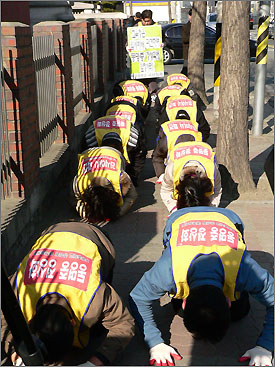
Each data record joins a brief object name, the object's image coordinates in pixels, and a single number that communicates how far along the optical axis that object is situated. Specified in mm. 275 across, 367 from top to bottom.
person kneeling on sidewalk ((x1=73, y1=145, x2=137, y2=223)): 6258
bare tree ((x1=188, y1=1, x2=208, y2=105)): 14688
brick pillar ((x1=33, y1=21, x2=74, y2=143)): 7863
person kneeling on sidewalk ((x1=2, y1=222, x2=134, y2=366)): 3326
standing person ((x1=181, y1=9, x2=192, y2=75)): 16106
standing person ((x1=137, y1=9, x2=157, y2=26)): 14219
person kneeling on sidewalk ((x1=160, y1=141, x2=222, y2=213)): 5974
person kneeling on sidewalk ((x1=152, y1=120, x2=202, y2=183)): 7294
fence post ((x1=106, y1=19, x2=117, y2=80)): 15977
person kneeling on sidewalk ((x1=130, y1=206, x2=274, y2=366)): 3797
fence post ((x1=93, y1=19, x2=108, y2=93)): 13219
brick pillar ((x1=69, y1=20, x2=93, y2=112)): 10430
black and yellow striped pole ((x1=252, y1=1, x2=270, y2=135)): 10297
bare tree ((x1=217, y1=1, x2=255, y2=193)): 7645
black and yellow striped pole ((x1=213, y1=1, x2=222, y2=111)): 11375
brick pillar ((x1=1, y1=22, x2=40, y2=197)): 5508
